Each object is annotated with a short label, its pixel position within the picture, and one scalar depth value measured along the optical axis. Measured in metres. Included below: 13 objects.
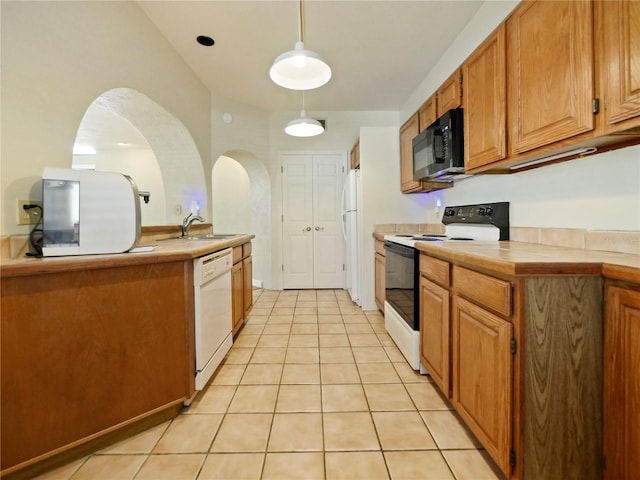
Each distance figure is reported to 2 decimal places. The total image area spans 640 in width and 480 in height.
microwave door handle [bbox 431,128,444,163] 2.25
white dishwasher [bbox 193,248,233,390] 1.66
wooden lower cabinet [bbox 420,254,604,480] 0.97
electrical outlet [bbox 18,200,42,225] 1.33
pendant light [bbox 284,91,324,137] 2.83
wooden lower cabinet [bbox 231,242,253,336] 2.42
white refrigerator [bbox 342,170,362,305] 3.54
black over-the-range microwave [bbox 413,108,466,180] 2.12
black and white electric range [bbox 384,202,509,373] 1.97
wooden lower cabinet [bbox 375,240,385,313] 3.05
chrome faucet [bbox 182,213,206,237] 2.78
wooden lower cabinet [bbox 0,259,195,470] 1.12
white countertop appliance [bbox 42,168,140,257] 1.30
